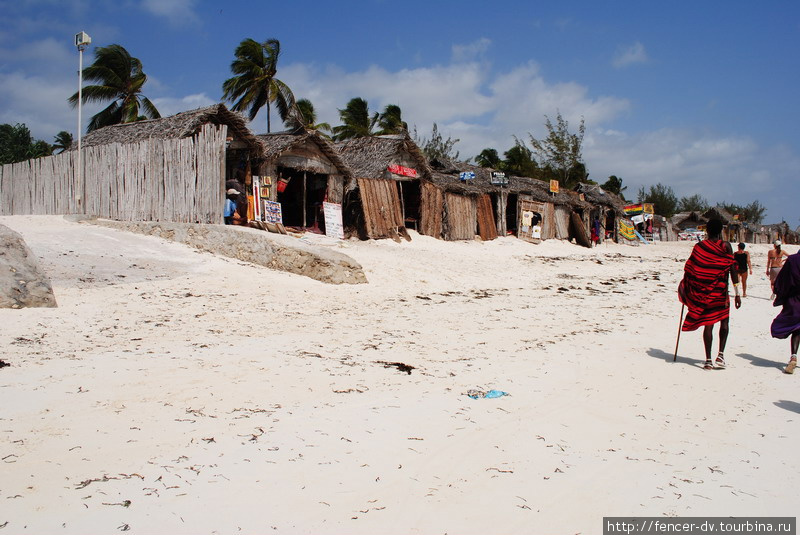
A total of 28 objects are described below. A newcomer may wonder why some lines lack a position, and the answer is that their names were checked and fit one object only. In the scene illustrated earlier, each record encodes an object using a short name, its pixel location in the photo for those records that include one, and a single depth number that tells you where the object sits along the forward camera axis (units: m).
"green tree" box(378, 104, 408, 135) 33.09
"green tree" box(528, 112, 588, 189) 44.31
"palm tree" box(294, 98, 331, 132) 29.62
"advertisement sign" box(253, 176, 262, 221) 14.93
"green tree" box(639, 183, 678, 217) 62.84
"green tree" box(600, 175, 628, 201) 52.24
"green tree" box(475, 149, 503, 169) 40.38
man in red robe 5.57
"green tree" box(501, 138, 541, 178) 39.38
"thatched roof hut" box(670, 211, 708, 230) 45.38
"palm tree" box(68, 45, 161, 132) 24.25
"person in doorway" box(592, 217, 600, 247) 28.88
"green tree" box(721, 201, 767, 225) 71.81
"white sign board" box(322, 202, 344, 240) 16.92
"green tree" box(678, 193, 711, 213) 69.14
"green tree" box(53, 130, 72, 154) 39.85
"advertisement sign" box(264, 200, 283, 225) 15.20
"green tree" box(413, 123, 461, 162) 41.75
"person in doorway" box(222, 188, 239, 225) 13.08
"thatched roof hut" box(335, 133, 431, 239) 17.25
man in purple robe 5.55
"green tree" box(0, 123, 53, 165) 39.94
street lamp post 12.88
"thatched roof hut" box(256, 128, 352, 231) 15.76
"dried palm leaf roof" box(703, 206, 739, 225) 43.25
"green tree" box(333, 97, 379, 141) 31.95
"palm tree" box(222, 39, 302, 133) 25.62
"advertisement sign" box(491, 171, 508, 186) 22.55
